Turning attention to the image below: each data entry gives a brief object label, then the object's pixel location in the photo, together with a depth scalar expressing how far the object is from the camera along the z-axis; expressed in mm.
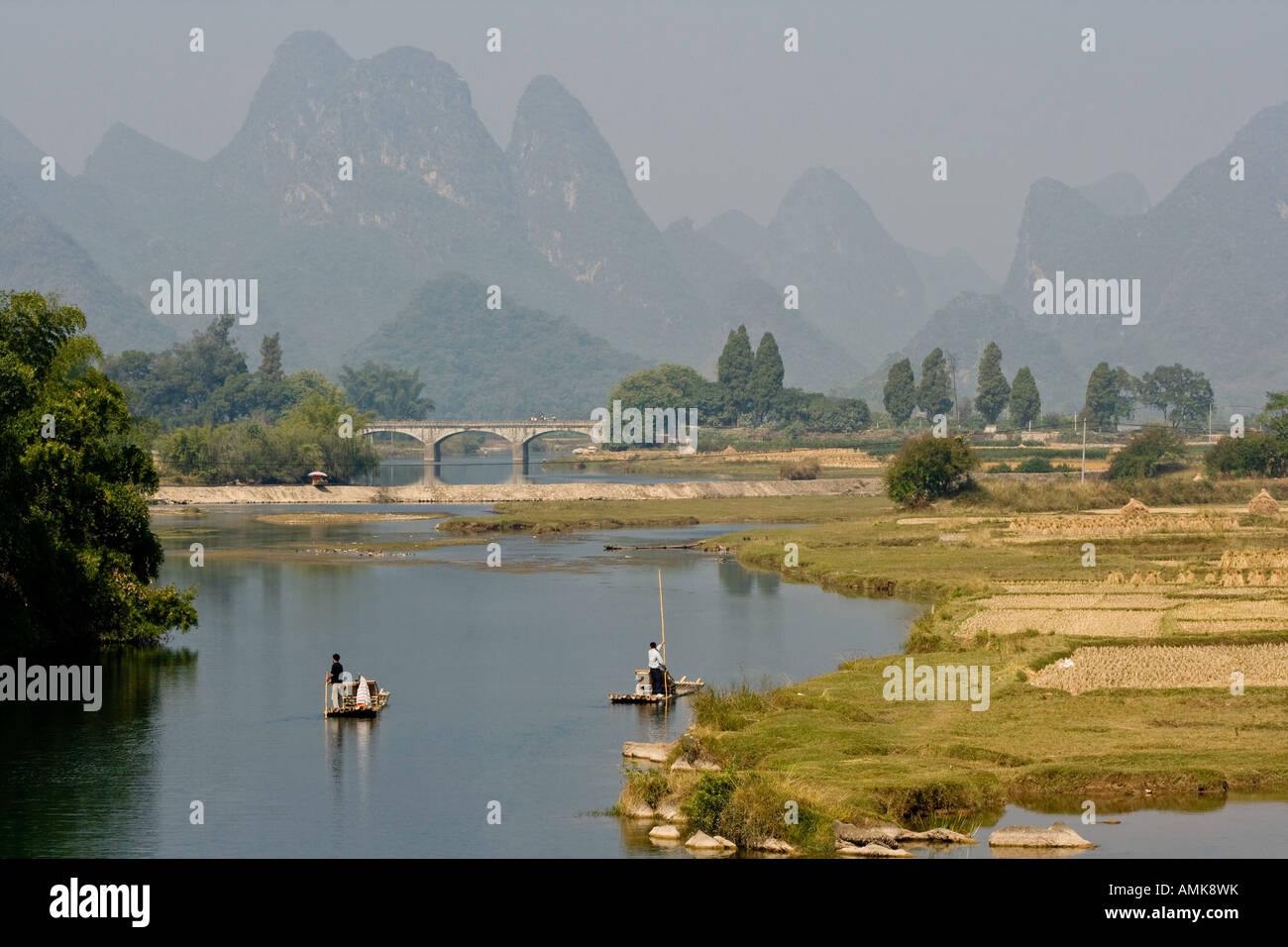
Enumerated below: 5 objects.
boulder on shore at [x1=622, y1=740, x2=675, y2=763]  46938
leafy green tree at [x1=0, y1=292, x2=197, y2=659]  61938
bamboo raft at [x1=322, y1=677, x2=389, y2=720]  55625
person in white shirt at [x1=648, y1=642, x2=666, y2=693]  57219
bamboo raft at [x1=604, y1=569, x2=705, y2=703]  57000
